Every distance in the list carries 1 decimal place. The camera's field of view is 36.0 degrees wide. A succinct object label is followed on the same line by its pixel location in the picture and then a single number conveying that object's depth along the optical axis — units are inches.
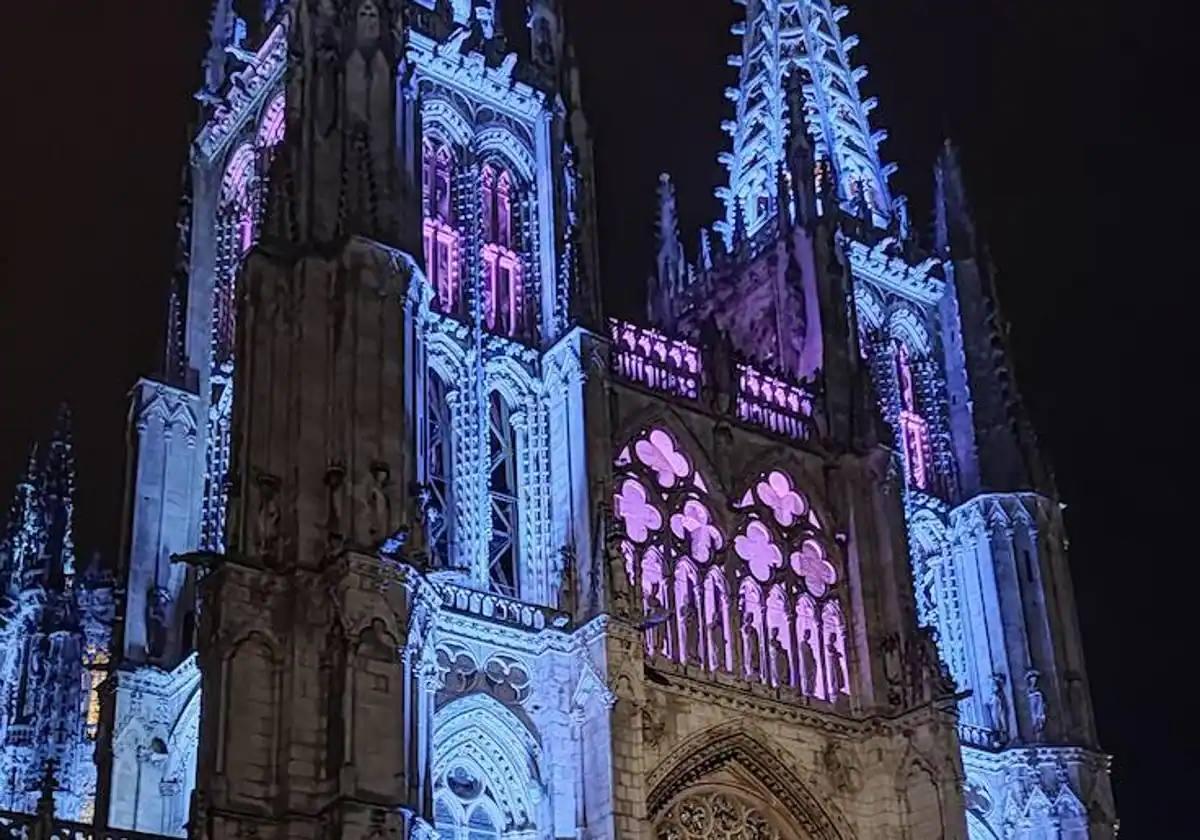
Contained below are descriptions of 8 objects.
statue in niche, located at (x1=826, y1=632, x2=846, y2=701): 1400.1
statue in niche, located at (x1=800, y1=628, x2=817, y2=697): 1385.3
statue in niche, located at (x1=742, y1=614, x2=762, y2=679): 1358.3
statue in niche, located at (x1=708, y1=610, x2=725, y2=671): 1339.8
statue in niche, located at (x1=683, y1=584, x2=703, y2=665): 1325.0
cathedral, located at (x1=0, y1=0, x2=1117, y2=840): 1122.7
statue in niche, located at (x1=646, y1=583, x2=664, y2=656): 1287.8
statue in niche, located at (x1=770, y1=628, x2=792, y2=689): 1368.2
